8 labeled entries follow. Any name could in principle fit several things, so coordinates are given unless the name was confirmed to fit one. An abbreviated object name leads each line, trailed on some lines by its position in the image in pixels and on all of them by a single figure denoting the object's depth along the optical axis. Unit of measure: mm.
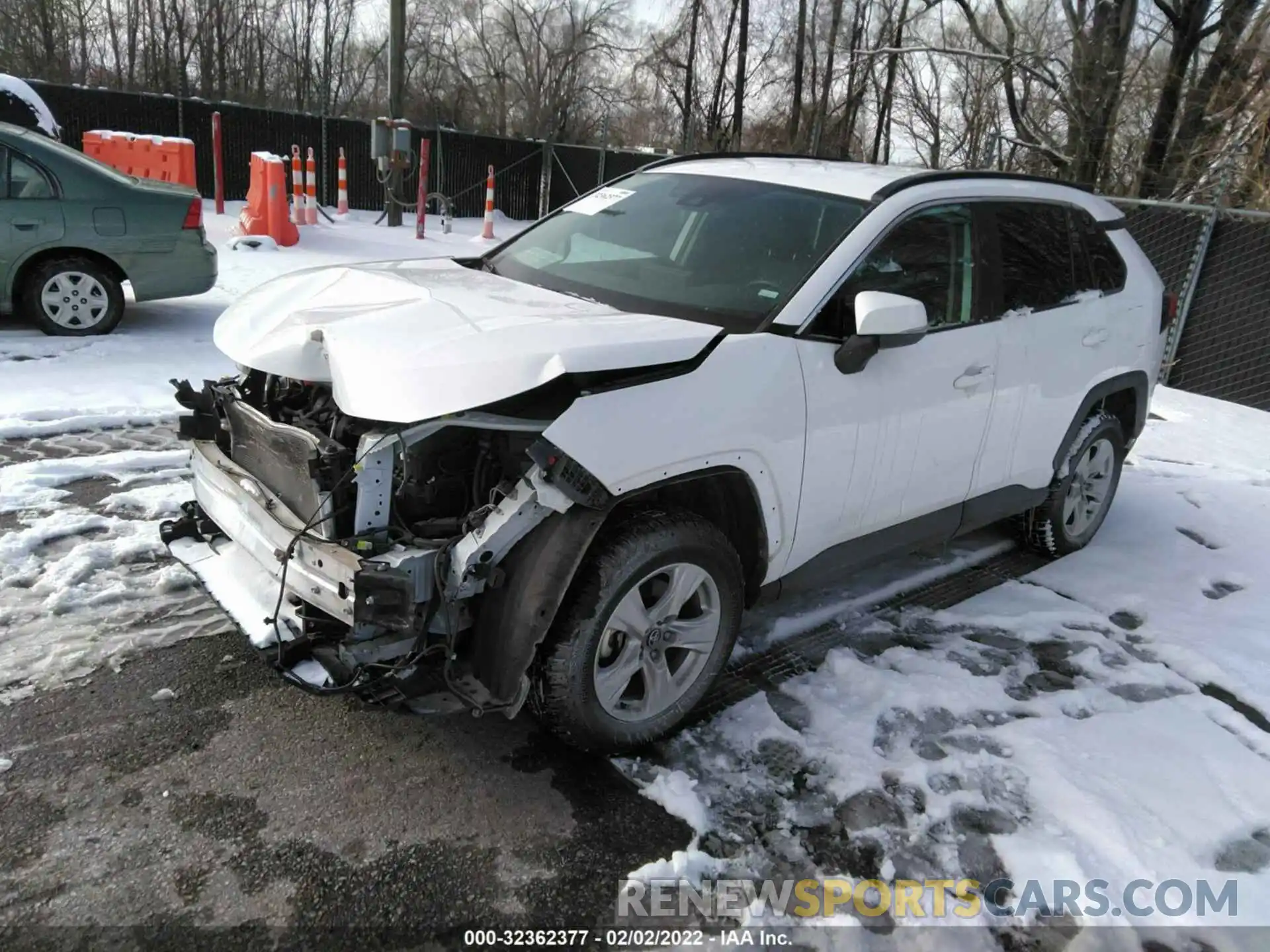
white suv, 2764
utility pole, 16016
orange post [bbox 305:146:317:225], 14680
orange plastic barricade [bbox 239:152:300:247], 12477
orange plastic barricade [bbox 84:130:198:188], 14633
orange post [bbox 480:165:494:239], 16688
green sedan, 7270
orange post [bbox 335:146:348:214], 16828
